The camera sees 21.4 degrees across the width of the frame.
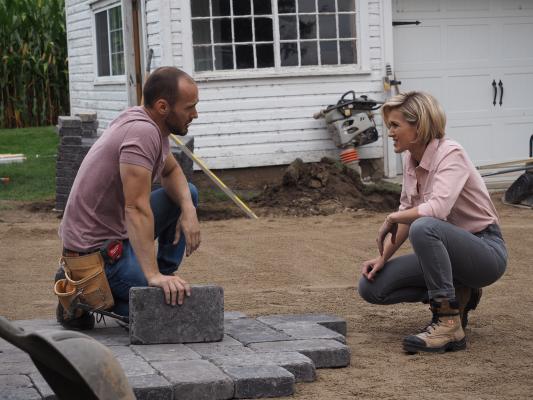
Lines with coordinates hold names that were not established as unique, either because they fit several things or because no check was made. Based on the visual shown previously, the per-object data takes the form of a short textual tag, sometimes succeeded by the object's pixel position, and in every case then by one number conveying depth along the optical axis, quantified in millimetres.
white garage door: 18538
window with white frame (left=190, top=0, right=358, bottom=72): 17708
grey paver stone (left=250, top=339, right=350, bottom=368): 6936
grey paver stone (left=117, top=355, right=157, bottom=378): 6231
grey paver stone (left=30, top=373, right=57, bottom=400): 5785
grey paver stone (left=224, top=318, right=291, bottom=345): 7268
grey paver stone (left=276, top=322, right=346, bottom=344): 7325
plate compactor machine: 17387
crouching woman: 7216
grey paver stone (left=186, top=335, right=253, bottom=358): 6848
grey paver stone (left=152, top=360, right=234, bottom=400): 5987
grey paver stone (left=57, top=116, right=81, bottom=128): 15801
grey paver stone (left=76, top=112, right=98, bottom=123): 16993
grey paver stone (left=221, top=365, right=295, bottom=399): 6148
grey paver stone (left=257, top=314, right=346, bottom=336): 7843
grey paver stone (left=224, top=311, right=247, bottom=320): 8091
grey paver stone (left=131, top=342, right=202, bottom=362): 6687
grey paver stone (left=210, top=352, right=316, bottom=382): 6542
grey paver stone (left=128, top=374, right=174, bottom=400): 5863
